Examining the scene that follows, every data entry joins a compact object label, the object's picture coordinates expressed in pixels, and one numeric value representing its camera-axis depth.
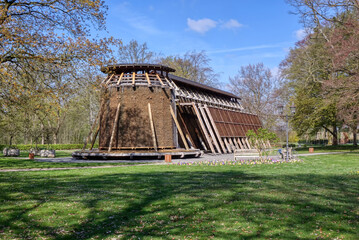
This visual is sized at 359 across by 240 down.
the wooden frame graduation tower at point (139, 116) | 29.48
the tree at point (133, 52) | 58.22
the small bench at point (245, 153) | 26.36
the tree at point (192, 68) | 66.75
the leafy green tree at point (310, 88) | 39.78
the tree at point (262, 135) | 23.58
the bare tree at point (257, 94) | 65.19
